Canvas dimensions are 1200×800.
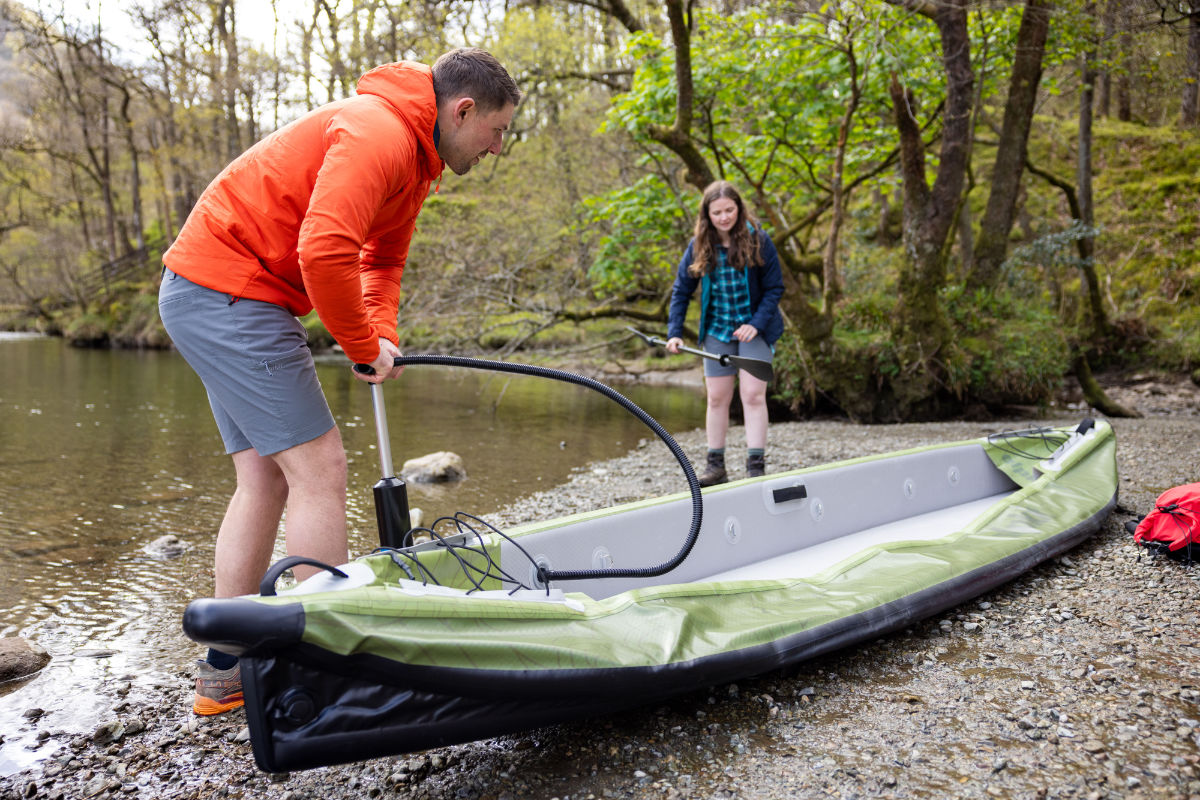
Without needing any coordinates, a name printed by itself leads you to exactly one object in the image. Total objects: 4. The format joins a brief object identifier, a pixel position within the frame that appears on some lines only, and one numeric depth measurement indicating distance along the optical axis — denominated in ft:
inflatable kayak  4.66
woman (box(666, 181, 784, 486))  14.37
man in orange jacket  6.16
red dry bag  9.66
